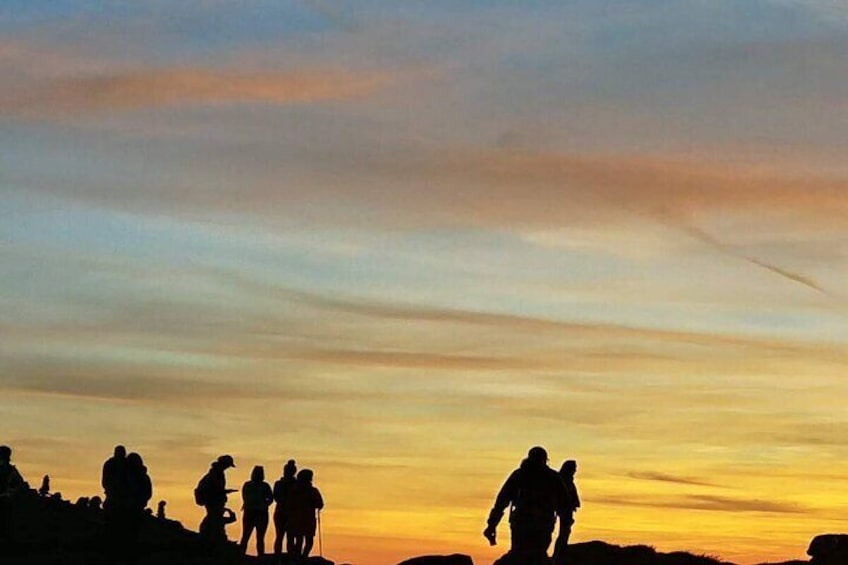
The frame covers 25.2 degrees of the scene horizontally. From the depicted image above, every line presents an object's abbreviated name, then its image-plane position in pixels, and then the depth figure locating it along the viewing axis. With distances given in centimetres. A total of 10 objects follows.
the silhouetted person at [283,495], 3922
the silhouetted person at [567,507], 3117
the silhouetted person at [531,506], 3019
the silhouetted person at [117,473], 3609
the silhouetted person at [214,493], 3875
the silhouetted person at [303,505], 3894
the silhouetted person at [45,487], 5793
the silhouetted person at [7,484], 3831
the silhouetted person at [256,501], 3919
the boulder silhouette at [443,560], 4194
